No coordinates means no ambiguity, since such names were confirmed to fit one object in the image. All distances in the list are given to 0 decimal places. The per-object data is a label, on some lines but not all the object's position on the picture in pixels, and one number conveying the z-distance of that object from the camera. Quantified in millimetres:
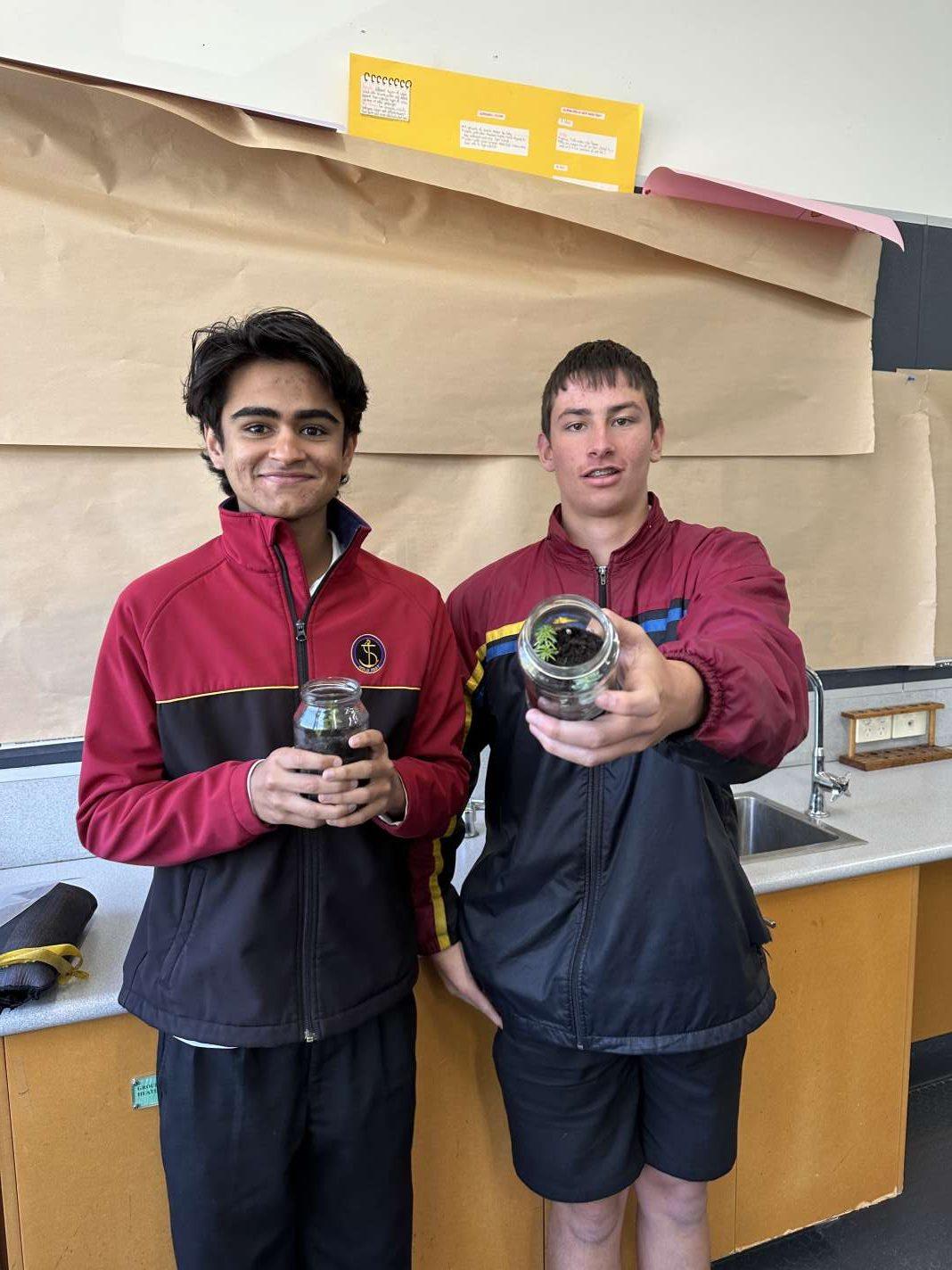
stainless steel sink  1557
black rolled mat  986
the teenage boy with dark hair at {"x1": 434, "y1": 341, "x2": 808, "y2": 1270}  980
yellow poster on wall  1457
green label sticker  1051
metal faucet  1636
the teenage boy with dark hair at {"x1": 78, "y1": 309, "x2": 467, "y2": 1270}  873
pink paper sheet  1570
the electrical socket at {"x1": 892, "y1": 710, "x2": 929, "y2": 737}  2023
